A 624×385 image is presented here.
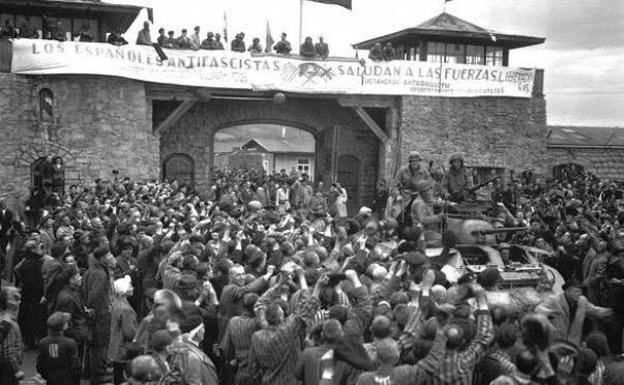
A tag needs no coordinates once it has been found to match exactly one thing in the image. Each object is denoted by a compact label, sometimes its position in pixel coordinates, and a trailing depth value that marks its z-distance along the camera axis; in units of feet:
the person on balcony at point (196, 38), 80.89
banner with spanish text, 73.72
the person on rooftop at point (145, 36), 78.48
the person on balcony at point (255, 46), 81.66
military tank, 34.01
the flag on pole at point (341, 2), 85.92
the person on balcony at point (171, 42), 78.69
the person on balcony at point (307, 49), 82.48
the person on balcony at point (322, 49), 82.84
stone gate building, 75.77
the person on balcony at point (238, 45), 81.51
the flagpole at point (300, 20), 87.11
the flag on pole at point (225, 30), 85.15
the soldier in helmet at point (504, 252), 38.14
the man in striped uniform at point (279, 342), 24.26
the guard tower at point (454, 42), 92.68
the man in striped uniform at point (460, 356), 21.17
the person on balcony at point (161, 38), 78.79
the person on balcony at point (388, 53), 84.48
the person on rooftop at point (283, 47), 82.94
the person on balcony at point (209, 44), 80.53
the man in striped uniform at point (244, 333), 25.91
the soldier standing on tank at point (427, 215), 40.09
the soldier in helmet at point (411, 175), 45.68
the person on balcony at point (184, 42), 78.64
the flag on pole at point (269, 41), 84.53
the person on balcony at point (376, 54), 83.82
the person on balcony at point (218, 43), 80.84
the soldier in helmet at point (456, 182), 44.45
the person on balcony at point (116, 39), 76.13
